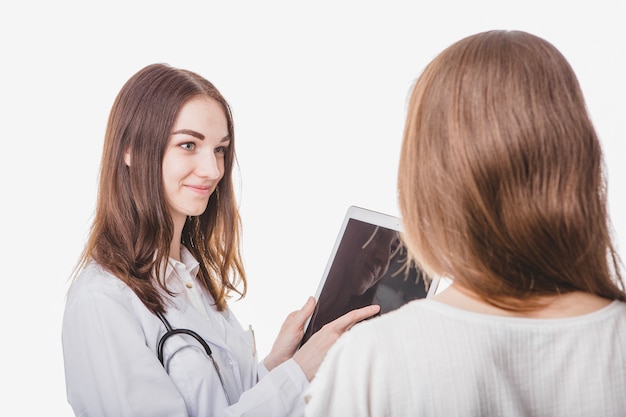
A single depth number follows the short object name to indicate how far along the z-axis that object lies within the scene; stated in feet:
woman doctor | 5.31
